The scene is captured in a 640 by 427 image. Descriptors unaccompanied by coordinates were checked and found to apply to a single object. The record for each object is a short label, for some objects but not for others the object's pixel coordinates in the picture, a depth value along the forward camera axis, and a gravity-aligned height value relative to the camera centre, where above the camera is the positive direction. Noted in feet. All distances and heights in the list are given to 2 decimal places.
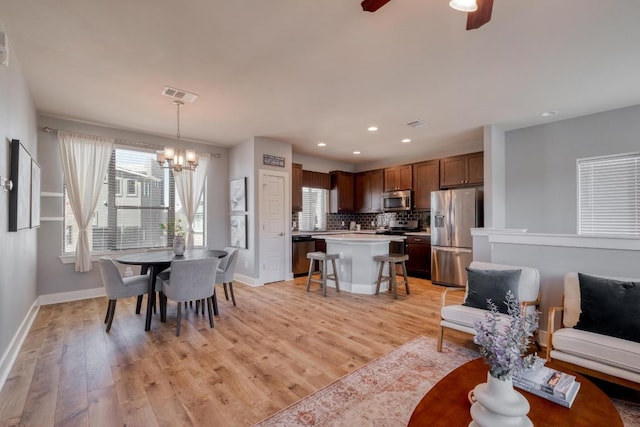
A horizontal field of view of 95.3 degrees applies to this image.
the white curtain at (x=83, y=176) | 14.06 +1.93
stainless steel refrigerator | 16.75 -1.02
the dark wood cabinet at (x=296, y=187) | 20.28 +1.92
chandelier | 11.67 +2.31
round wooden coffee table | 4.12 -2.95
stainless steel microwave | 21.29 +0.99
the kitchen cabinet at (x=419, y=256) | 19.38 -2.83
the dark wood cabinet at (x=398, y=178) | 21.52 +2.74
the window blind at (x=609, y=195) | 12.68 +0.83
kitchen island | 15.39 -2.56
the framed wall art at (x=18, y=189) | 8.21 +0.77
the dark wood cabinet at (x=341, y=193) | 24.40 +1.80
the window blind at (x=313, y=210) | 23.58 +0.35
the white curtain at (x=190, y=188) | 17.49 +1.59
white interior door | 17.61 -0.83
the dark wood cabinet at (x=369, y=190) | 23.68 +1.98
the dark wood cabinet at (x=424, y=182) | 19.93 +2.26
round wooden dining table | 10.48 -1.73
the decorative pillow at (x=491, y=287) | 8.43 -2.17
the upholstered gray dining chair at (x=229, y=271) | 12.63 -2.48
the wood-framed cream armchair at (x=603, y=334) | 6.15 -2.83
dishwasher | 19.60 -2.62
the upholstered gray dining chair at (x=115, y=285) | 10.15 -2.56
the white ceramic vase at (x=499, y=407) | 3.77 -2.54
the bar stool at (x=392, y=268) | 14.53 -2.77
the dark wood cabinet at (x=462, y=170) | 17.72 +2.73
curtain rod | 15.82 +3.96
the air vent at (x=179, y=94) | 10.76 +4.60
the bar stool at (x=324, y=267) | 14.94 -2.80
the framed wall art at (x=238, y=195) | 17.90 +1.26
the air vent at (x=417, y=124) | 14.66 +4.64
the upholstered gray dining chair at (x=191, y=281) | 10.09 -2.39
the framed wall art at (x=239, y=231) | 17.85 -1.03
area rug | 5.94 -4.19
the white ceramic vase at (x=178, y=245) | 12.51 -1.33
